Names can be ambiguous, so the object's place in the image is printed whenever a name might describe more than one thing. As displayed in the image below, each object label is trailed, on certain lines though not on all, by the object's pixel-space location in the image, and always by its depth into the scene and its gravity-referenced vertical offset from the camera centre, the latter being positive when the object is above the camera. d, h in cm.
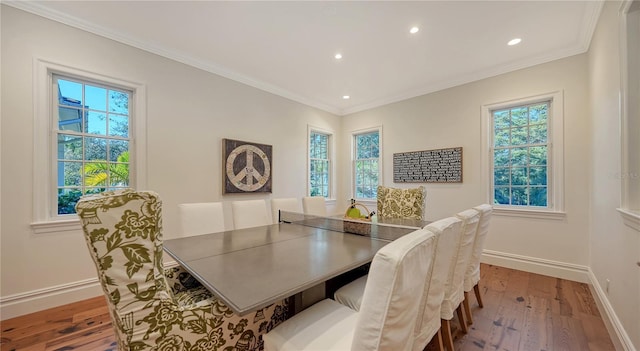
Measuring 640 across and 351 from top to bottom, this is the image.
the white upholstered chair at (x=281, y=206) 302 -39
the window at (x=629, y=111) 165 +44
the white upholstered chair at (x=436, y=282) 119 -56
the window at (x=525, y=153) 312 +29
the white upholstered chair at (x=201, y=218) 228 -42
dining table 109 -52
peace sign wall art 360 +15
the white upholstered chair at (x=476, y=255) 191 -67
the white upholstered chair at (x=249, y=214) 264 -43
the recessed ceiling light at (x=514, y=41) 282 +158
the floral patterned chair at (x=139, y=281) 98 -45
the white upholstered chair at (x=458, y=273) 156 -66
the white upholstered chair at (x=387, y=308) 81 -48
